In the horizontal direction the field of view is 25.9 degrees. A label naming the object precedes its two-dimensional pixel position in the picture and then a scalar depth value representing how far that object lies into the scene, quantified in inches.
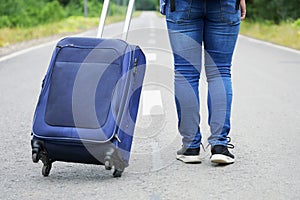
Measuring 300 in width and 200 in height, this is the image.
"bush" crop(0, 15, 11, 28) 1213.6
